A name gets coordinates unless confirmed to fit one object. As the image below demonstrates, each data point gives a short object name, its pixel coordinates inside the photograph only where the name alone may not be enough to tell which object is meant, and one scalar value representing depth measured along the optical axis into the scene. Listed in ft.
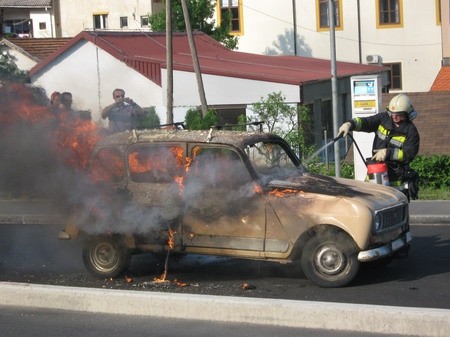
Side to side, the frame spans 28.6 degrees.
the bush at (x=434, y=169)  58.59
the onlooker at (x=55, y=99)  34.50
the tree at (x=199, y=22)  136.26
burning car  30.35
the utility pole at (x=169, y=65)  77.00
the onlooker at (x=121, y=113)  36.94
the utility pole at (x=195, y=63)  81.62
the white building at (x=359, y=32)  158.61
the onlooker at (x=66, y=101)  34.95
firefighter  35.86
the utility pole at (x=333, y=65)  60.03
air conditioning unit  150.92
